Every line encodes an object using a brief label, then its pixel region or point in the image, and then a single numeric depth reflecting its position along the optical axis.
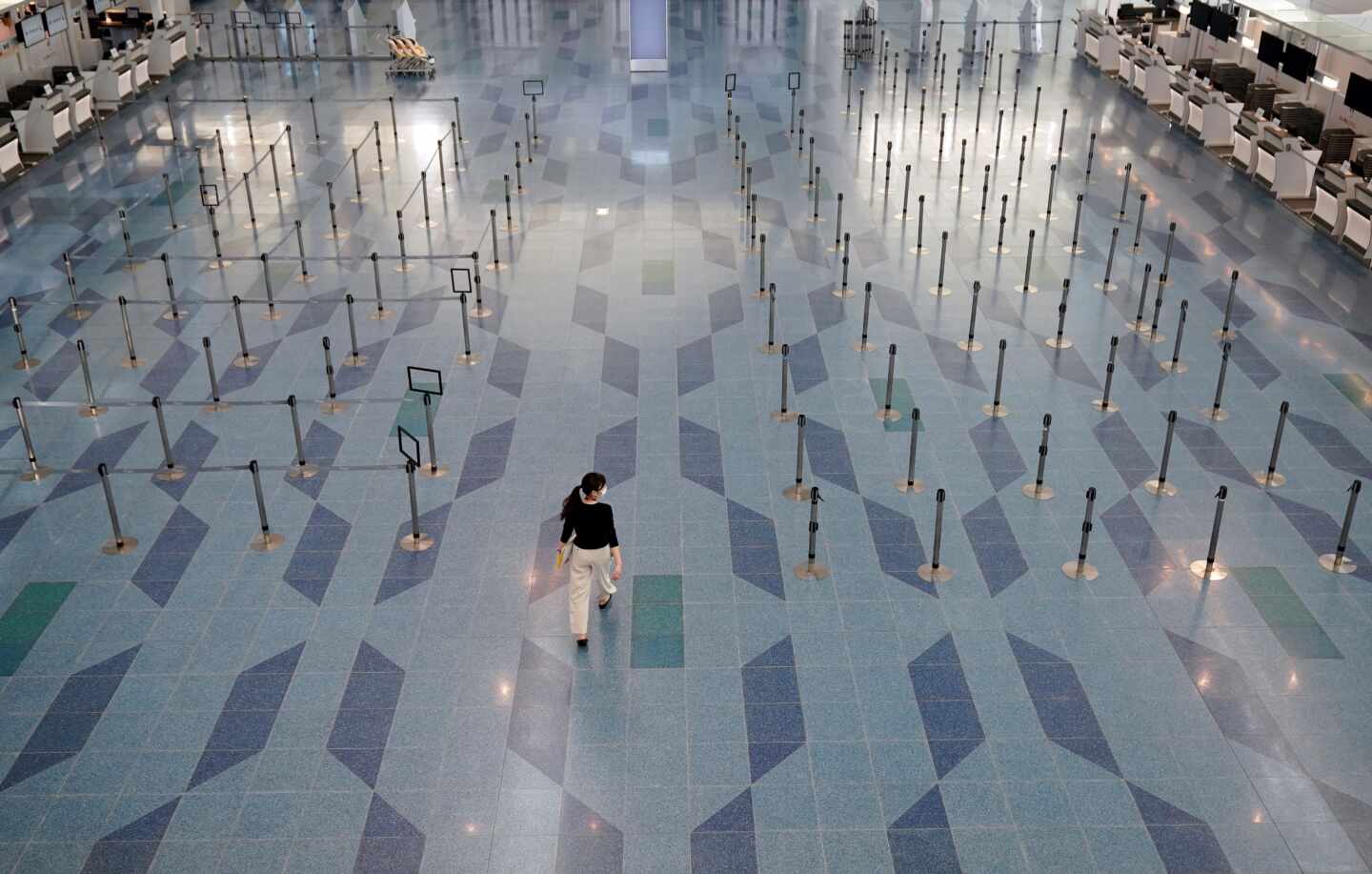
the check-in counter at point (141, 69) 21.45
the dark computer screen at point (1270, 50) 18.42
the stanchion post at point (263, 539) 9.18
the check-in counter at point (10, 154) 16.73
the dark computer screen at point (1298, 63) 17.41
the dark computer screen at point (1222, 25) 20.03
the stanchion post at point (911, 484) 9.88
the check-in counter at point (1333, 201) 14.48
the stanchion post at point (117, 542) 9.07
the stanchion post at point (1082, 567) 8.74
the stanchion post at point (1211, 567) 8.74
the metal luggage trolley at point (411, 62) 23.36
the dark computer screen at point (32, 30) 19.03
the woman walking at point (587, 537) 7.53
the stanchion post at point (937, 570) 8.77
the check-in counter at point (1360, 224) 13.88
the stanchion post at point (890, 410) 10.78
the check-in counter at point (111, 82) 20.33
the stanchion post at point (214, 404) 11.15
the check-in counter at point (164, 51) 22.58
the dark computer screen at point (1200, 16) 20.91
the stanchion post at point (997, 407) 10.88
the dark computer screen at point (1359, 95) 15.59
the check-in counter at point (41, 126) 17.97
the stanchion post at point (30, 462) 9.91
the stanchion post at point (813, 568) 8.78
